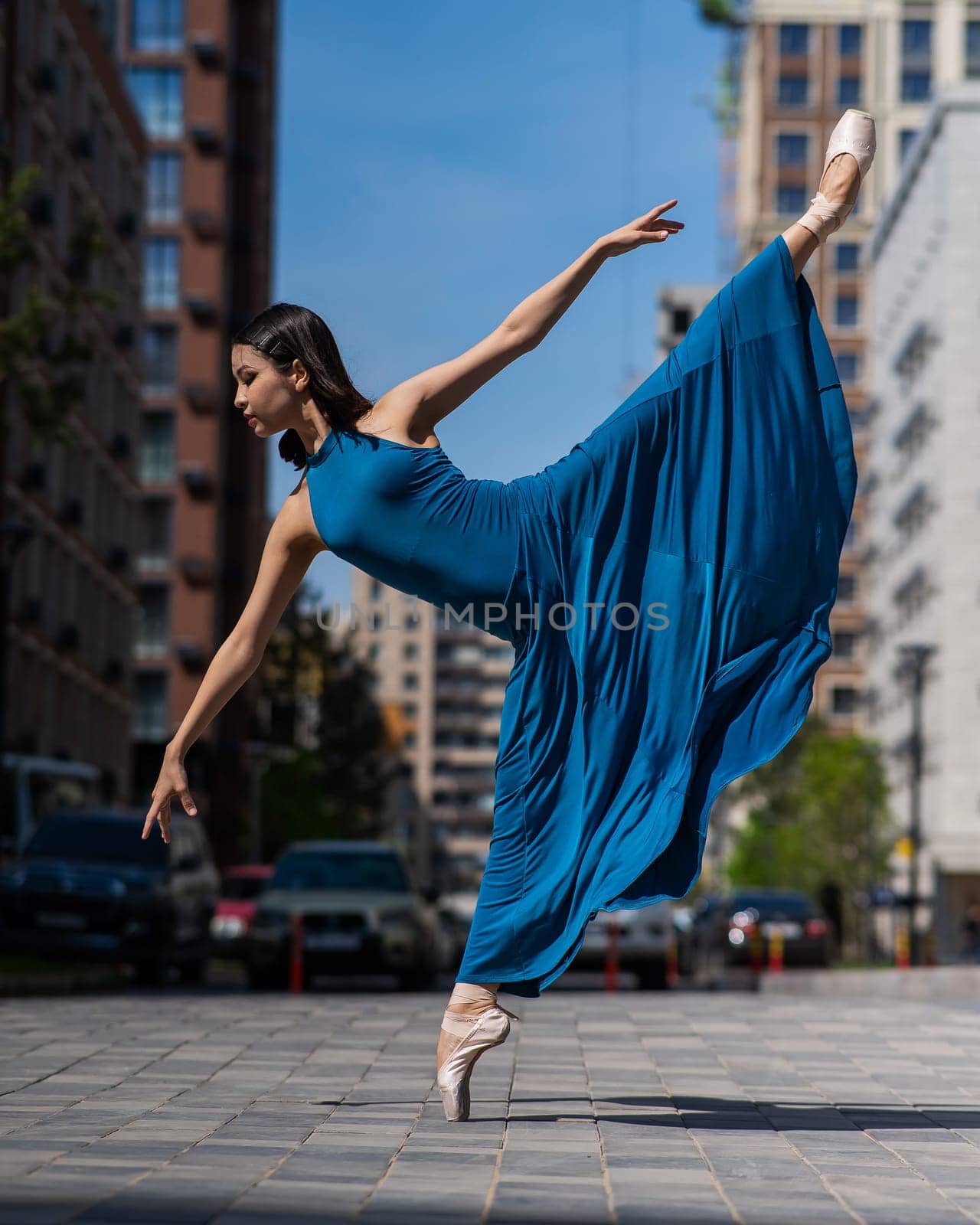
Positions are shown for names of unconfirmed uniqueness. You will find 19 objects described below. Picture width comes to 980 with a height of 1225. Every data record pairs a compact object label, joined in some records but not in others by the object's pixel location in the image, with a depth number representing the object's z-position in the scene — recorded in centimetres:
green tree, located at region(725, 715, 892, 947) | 7219
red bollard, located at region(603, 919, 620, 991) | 2197
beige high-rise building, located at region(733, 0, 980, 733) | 10650
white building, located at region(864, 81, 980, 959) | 7369
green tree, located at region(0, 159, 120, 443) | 2022
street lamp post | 3931
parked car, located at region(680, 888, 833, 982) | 3234
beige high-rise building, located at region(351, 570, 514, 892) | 18362
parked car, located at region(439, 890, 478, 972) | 3431
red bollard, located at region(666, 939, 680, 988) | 2346
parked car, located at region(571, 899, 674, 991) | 2284
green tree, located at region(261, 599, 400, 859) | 6731
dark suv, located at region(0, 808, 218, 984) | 2052
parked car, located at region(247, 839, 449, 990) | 2000
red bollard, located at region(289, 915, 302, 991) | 1962
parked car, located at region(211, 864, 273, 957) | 2975
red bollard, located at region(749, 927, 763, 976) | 2531
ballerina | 578
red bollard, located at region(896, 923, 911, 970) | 2927
